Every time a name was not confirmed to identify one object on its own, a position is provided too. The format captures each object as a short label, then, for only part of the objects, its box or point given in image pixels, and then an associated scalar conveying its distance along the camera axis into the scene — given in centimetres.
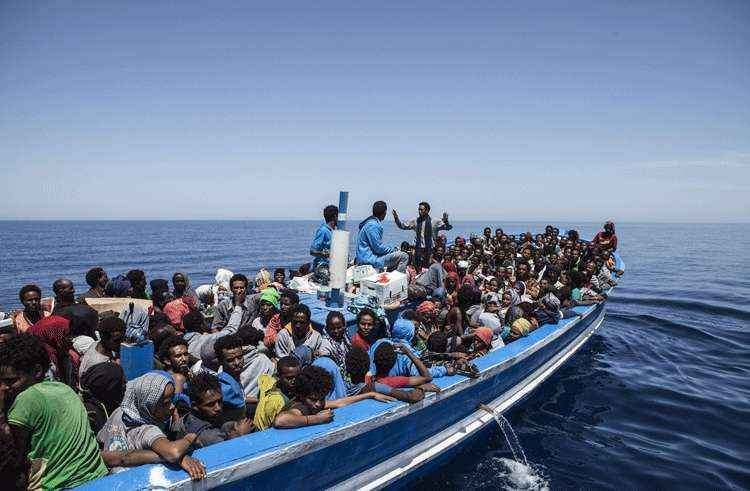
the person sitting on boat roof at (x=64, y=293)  499
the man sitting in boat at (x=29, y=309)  484
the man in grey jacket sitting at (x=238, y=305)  568
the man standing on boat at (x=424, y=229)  805
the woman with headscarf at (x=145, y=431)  246
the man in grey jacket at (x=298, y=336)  435
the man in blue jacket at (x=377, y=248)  621
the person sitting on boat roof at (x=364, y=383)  389
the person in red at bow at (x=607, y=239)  1246
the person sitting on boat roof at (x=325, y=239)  645
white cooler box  562
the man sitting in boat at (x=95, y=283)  630
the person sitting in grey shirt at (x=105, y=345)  362
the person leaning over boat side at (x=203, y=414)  287
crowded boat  240
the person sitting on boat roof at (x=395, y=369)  397
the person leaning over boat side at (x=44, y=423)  217
